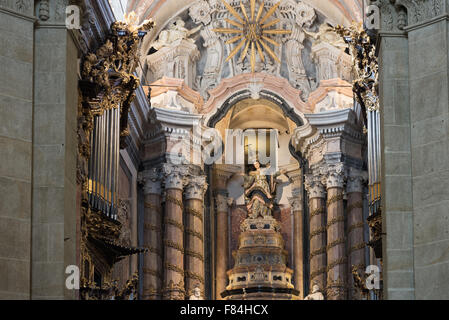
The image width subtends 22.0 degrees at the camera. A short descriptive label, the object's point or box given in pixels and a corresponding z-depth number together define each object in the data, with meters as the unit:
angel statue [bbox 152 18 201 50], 27.98
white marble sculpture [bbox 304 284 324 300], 26.44
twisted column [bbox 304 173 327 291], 27.31
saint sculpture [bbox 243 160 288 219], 28.55
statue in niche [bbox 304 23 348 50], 27.81
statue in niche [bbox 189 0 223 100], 28.67
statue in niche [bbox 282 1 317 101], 28.41
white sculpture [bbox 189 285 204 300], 26.79
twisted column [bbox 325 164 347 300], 26.47
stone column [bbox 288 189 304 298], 28.45
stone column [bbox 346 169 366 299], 26.34
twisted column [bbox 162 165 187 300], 26.58
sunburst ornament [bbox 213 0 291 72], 28.45
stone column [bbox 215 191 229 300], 28.62
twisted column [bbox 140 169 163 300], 26.39
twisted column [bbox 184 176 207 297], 27.36
